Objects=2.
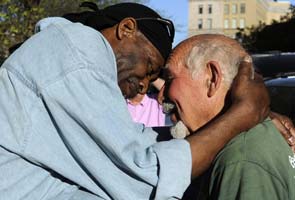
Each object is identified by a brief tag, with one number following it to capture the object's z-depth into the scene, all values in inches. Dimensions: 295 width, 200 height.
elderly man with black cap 79.7
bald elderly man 82.1
